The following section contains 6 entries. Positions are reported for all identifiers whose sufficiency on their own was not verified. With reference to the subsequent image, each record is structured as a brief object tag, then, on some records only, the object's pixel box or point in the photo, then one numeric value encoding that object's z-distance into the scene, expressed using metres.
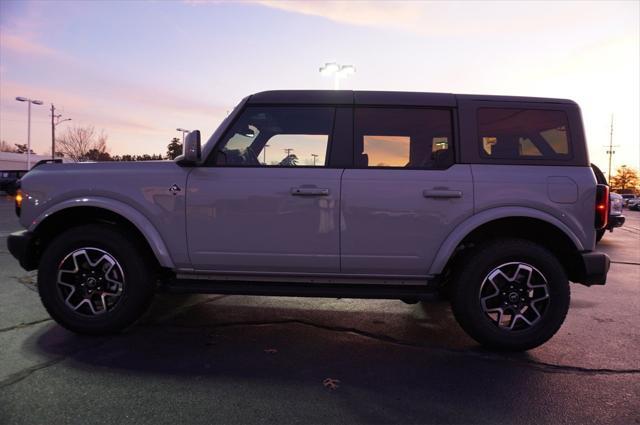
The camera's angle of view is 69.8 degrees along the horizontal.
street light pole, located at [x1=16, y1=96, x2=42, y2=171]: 39.14
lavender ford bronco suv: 3.66
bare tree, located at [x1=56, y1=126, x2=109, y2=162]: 59.59
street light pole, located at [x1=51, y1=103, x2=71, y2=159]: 51.30
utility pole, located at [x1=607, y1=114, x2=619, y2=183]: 78.19
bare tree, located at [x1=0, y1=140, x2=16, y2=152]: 102.49
